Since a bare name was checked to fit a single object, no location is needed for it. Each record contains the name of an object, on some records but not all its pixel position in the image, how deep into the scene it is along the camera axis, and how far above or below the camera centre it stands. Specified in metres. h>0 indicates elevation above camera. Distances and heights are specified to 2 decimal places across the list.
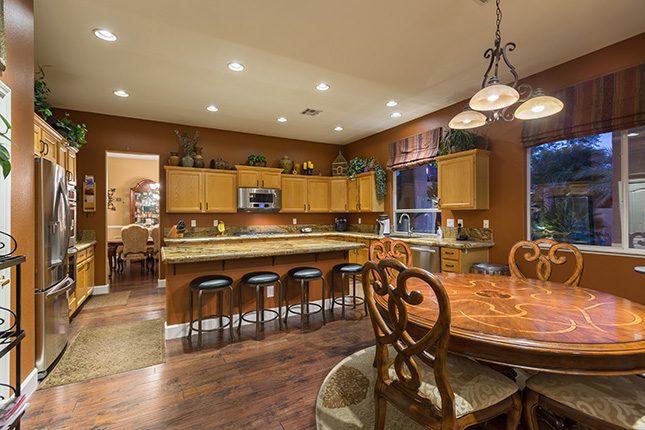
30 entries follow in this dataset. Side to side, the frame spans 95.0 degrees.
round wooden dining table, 1.17 -0.53
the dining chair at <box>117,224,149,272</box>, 6.32 -0.58
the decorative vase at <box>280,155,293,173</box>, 6.34 +1.08
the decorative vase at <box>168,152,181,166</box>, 5.27 +0.99
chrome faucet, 5.52 -0.18
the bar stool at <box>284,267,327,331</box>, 3.38 -0.92
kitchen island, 3.09 -0.58
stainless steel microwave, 5.75 +0.29
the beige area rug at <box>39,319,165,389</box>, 2.44 -1.30
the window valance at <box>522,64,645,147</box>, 2.76 +1.05
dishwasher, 4.06 -0.63
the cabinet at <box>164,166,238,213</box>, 5.24 +0.46
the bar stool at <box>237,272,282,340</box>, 3.11 -0.85
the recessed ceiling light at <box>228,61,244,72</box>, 3.30 +1.69
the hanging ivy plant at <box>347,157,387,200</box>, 5.90 +0.93
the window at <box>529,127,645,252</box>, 2.91 +0.24
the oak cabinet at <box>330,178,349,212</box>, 6.67 +0.43
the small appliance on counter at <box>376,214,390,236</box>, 5.69 -0.22
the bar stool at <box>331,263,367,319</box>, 3.63 -0.75
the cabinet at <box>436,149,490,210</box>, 3.97 +0.47
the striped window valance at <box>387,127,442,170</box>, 4.82 +1.12
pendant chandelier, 1.95 +0.78
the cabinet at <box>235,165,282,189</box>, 5.78 +0.76
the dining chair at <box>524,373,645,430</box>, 1.21 -0.82
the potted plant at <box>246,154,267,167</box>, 5.96 +1.10
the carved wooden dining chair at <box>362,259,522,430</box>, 1.17 -0.80
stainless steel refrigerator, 2.31 -0.38
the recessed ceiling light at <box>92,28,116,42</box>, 2.70 +1.69
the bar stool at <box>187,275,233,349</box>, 2.87 -0.73
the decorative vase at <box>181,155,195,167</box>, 5.33 +0.98
